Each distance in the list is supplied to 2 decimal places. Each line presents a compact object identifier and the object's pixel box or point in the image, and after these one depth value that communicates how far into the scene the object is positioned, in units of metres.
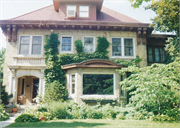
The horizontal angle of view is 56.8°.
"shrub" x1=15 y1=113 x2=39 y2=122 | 8.77
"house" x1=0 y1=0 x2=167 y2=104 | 12.63
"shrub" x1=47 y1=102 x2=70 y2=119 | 9.75
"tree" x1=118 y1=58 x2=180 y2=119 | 8.83
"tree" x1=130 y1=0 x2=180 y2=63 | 11.70
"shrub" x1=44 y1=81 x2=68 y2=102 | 12.08
